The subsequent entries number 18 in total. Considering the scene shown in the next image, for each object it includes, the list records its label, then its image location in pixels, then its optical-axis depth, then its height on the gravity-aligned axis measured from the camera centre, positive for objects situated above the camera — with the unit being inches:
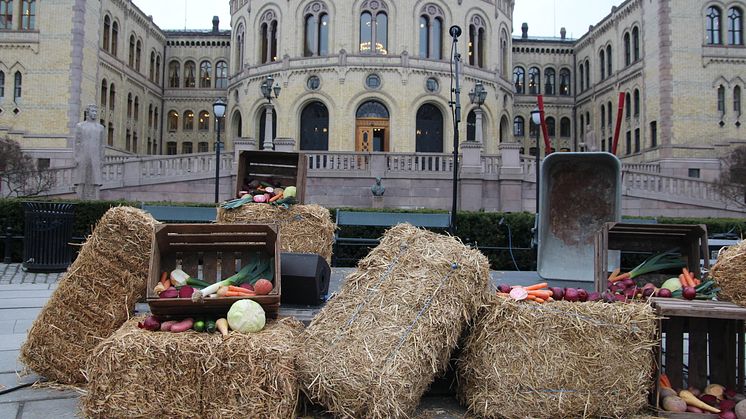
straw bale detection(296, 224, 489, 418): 151.5 -31.0
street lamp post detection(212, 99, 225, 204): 765.3 +156.2
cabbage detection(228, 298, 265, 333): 169.5 -30.4
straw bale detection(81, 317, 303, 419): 154.7 -46.3
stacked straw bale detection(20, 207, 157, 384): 196.5 -29.8
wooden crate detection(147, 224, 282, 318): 176.7 -13.2
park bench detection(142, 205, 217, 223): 537.6 +6.4
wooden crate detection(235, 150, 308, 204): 334.0 +34.6
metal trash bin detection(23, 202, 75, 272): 462.6 -16.4
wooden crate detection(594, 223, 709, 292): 211.2 -4.8
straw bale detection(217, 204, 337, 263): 293.1 +0.7
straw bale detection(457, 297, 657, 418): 162.7 -41.1
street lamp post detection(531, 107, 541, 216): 711.1 +150.0
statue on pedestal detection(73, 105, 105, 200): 748.6 +82.4
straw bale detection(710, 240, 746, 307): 185.2 -15.1
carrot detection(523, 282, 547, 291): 185.8 -21.0
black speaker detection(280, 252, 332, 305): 237.6 -24.6
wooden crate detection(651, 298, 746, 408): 187.3 -42.5
